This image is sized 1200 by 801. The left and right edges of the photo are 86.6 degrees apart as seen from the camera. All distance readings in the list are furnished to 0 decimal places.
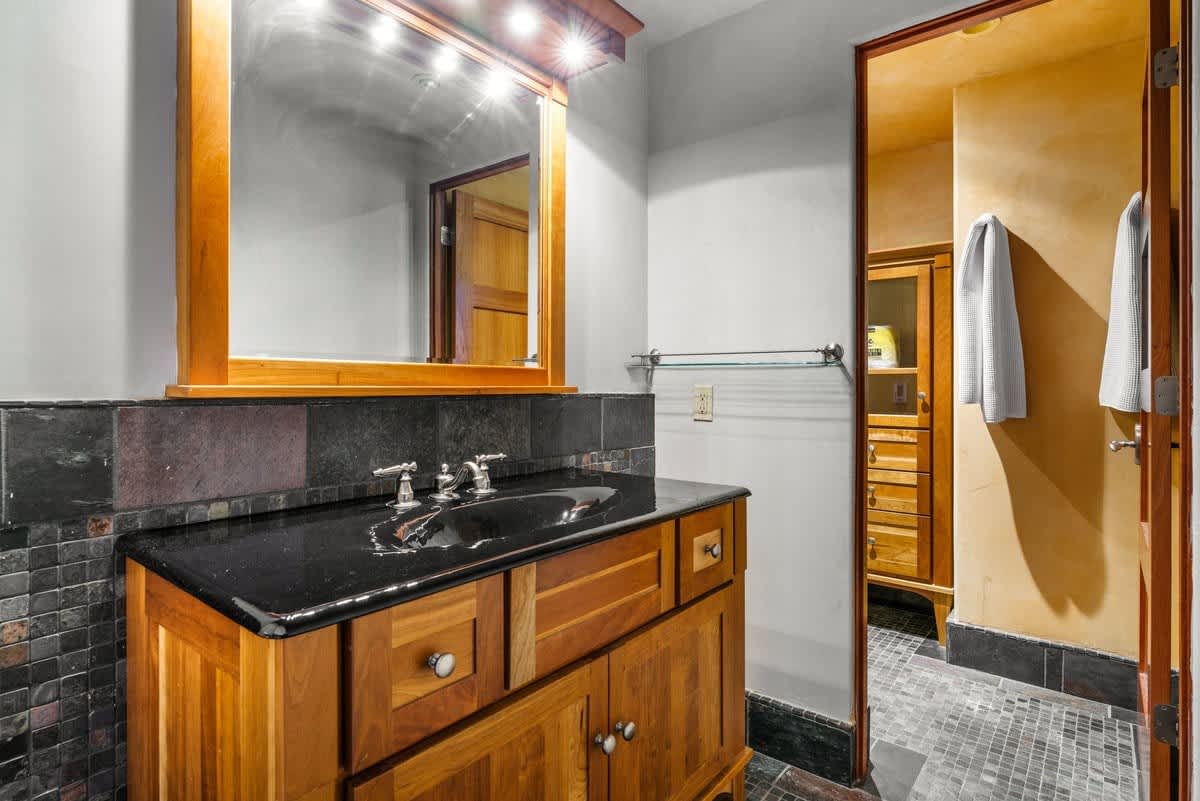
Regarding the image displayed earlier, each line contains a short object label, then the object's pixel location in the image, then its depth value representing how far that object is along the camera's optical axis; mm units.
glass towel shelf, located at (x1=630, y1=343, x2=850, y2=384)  1693
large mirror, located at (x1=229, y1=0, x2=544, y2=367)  1151
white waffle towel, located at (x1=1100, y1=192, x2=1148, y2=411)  1743
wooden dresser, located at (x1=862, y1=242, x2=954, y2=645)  2682
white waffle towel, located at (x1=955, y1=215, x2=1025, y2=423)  2195
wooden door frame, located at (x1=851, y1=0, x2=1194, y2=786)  1564
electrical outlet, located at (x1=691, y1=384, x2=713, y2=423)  1949
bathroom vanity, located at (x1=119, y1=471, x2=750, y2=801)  715
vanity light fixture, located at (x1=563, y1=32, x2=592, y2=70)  1641
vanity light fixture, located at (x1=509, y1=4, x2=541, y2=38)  1518
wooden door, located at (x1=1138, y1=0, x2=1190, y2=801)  1200
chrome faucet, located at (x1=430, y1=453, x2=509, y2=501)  1358
